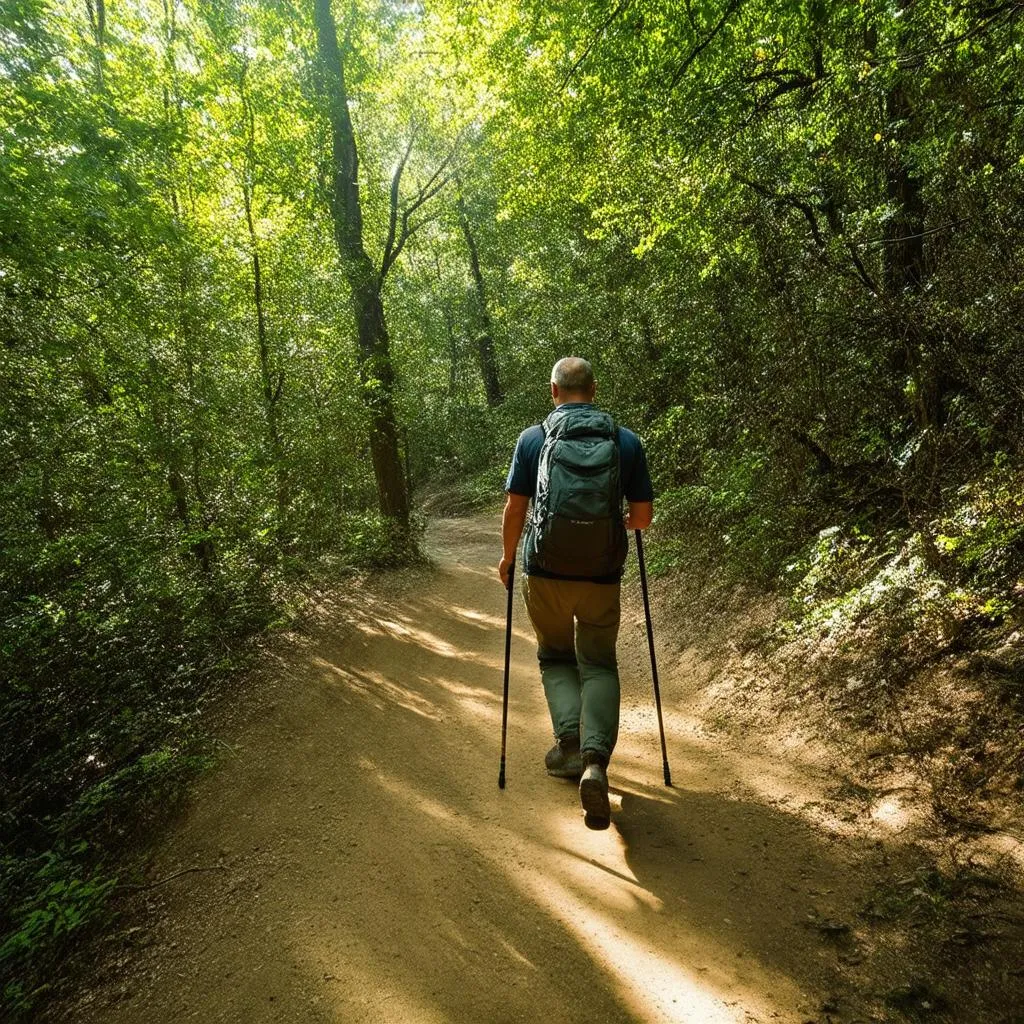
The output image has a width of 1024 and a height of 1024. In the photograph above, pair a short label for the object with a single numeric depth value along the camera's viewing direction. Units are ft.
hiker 11.66
